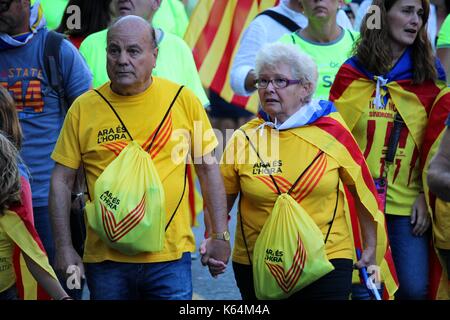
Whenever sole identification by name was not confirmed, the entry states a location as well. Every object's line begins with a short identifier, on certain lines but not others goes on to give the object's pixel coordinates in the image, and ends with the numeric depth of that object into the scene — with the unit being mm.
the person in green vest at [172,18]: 17266
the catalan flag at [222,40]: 19500
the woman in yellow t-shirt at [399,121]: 13742
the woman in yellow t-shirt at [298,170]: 12180
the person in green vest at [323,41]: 14781
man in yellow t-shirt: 11812
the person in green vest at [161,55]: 14748
